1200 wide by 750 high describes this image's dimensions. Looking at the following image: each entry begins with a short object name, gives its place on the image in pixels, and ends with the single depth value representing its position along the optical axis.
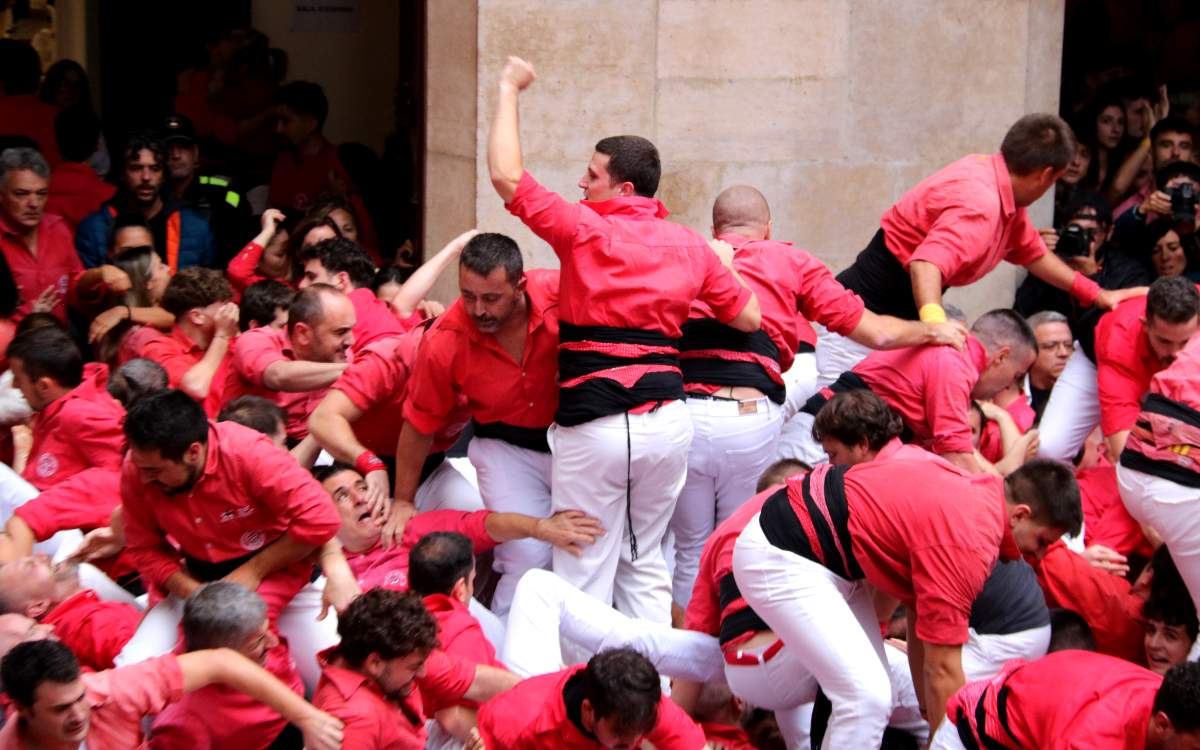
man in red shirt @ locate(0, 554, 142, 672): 10.09
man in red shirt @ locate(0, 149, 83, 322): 14.75
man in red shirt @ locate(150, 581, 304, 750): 9.21
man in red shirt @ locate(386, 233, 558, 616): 10.81
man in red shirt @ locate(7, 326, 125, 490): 12.08
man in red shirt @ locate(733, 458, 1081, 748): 9.07
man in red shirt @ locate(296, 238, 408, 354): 13.29
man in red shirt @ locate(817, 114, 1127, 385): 12.23
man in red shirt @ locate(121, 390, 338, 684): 9.55
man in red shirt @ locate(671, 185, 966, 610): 11.83
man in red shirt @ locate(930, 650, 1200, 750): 7.60
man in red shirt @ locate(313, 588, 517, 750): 8.87
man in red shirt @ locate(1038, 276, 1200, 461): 12.66
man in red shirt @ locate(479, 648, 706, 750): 8.55
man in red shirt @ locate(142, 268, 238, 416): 13.64
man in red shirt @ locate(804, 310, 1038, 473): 12.23
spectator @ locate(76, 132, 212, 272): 15.98
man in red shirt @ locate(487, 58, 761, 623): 10.77
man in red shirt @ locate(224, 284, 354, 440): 12.47
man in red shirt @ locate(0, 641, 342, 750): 8.23
